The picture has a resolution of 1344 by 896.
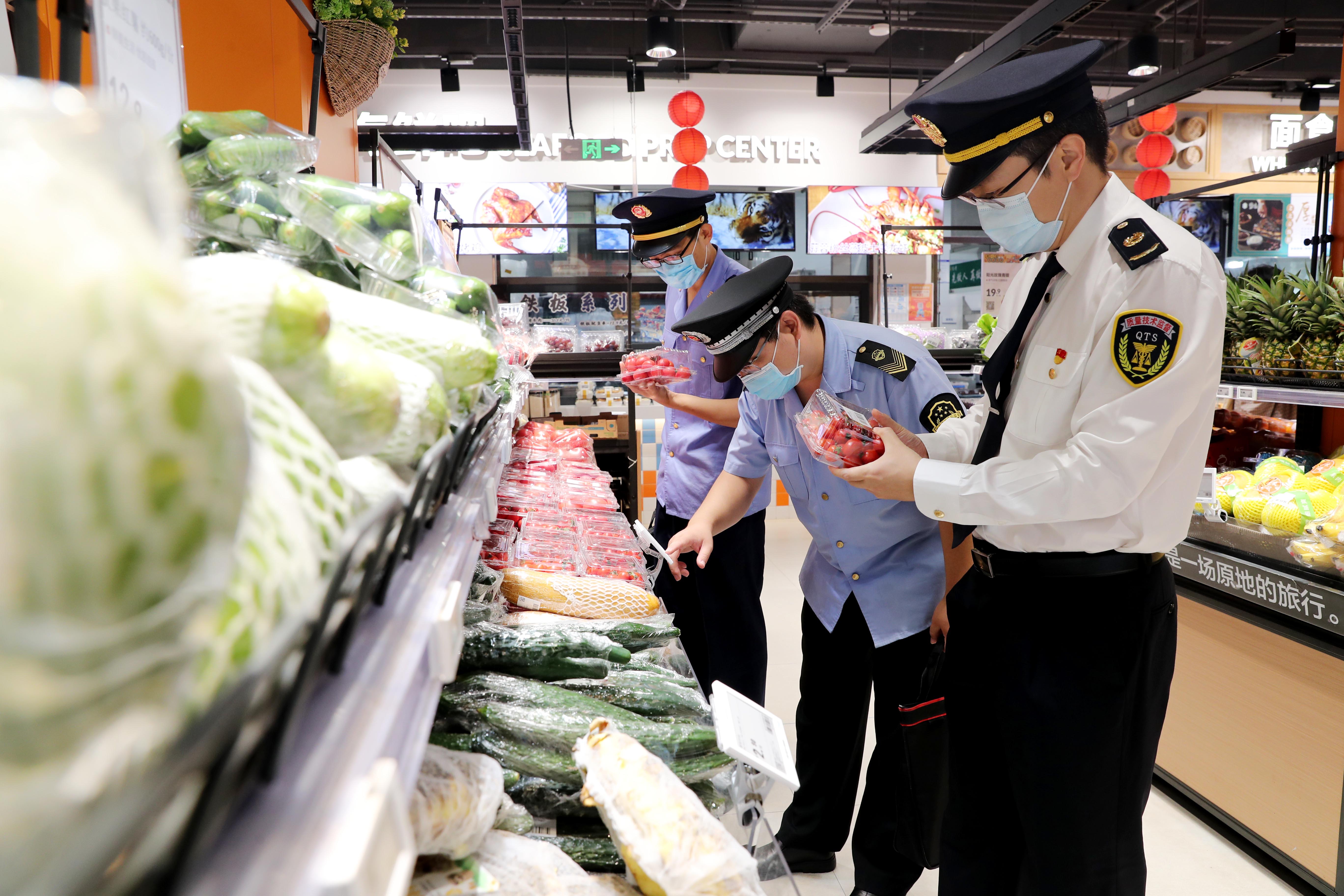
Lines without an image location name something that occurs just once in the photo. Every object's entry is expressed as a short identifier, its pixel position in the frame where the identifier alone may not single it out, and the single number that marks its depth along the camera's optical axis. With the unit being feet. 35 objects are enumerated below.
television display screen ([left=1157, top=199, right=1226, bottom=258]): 32.99
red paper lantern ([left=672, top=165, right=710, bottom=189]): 23.90
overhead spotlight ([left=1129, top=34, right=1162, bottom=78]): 23.12
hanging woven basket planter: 9.64
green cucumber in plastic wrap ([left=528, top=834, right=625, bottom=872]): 3.15
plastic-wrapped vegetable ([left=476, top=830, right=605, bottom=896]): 2.75
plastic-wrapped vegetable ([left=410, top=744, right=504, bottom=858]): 2.47
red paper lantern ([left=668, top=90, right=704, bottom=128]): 23.40
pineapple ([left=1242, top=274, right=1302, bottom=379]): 9.57
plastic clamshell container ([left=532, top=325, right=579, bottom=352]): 21.06
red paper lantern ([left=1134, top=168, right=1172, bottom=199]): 27.17
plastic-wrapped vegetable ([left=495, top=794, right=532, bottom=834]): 3.04
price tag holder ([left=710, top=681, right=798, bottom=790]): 3.23
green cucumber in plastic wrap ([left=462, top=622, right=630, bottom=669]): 3.87
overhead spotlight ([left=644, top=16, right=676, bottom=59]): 22.80
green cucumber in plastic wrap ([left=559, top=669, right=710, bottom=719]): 3.94
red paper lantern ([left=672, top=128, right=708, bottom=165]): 23.72
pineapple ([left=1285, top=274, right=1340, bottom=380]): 9.11
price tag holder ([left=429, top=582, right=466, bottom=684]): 1.79
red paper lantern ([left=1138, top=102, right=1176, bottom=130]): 24.72
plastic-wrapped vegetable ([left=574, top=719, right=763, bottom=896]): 2.77
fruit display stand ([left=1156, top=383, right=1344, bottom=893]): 7.46
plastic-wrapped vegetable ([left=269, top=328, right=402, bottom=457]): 1.69
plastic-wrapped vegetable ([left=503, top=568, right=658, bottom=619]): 4.77
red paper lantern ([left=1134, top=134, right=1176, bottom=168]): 25.77
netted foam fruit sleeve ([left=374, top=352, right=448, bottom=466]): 2.17
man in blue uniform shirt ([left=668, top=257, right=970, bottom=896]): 6.93
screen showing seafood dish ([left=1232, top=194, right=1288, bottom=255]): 33.14
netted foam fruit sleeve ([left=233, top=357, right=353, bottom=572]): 1.28
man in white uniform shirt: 4.78
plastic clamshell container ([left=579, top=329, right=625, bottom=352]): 21.74
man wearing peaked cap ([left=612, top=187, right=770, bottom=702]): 10.02
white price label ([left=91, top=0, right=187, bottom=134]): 2.76
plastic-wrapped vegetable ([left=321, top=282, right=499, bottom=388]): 2.64
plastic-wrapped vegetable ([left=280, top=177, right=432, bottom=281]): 3.40
